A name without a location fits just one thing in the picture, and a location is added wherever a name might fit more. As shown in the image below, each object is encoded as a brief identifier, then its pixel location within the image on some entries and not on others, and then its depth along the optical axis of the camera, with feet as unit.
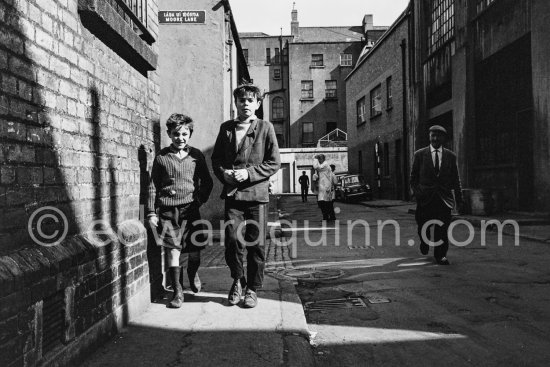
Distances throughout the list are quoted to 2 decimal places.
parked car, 78.33
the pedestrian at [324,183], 41.63
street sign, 30.78
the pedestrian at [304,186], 79.97
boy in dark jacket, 13.37
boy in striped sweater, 13.38
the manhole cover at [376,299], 14.98
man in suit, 21.50
